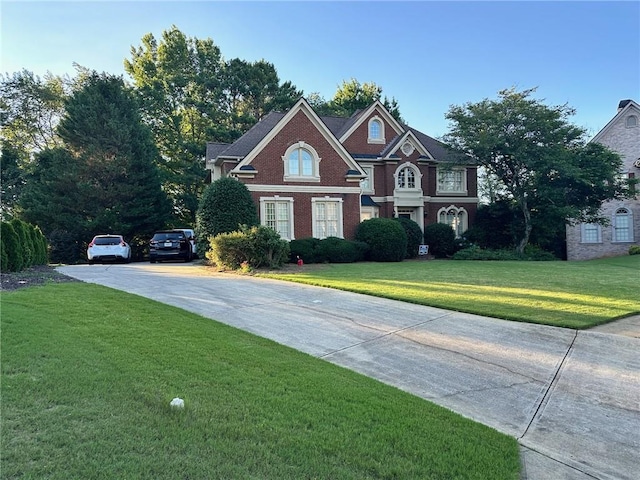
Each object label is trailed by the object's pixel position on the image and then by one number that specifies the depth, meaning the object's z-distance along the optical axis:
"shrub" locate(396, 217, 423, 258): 25.28
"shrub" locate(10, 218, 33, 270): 13.12
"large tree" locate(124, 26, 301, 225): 38.34
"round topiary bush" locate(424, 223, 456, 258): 27.11
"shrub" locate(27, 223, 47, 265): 15.65
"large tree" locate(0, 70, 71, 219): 38.69
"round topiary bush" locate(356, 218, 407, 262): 21.97
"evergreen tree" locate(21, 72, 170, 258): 28.69
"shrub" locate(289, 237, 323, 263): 20.19
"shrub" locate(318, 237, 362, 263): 20.58
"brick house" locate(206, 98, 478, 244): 22.30
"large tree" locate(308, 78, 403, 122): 44.69
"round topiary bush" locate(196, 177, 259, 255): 19.28
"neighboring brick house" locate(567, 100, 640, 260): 28.88
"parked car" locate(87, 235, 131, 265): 21.31
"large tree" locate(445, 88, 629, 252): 24.62
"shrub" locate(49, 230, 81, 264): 28.33
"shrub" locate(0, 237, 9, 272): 11.84
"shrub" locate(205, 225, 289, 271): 16.25
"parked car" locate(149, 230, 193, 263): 22.05
